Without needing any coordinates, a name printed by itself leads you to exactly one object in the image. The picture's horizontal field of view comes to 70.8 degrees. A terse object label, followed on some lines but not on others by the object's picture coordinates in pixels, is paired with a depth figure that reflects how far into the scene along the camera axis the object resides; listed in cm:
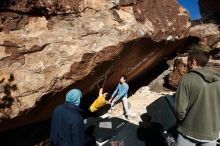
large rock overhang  239
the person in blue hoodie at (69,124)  192
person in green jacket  160
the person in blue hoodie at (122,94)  372
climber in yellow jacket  339
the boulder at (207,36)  524
